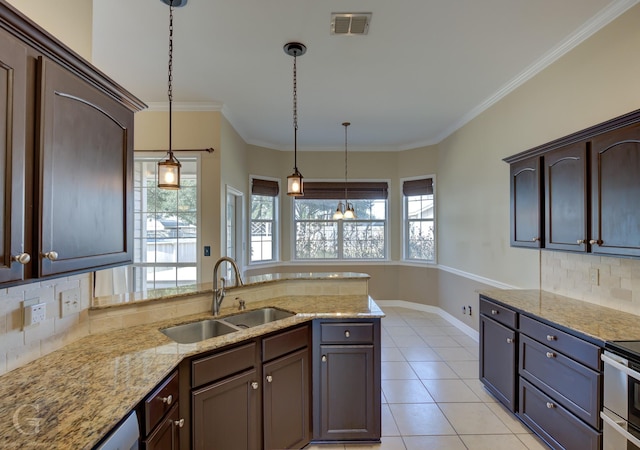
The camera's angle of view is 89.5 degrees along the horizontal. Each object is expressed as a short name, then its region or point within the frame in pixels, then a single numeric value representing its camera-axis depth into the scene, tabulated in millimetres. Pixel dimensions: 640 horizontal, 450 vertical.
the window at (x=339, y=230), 6141
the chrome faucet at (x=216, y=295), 2262
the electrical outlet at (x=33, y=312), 1423
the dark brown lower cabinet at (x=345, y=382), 2230
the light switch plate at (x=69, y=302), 1641
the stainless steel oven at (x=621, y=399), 1594
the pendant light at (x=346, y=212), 4961
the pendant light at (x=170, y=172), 2168
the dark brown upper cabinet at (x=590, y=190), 1904
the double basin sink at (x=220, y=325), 2074
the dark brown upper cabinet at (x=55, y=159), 1026
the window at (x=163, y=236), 4012
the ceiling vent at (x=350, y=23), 2402
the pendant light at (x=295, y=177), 2766
